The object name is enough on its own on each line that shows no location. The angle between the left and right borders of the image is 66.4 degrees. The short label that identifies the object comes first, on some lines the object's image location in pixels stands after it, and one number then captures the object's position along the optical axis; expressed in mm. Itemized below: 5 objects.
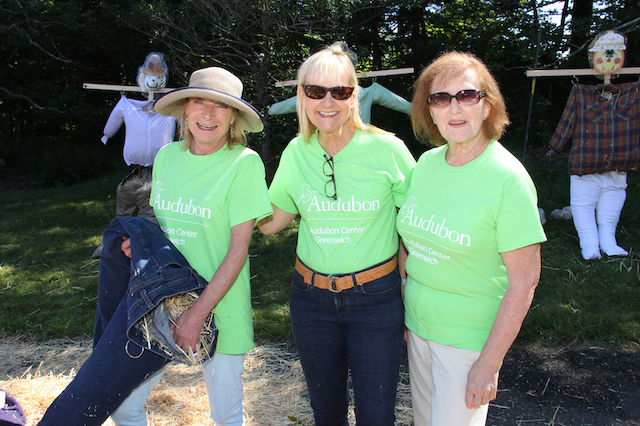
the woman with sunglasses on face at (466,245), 1778
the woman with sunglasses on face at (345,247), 2072
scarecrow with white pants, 5340
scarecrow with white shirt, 5684
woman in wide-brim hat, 2125
